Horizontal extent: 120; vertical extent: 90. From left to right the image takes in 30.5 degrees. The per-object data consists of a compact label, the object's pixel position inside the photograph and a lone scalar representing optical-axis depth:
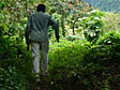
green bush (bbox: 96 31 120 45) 5.66
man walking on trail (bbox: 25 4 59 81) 5.40
